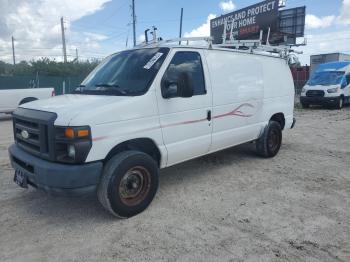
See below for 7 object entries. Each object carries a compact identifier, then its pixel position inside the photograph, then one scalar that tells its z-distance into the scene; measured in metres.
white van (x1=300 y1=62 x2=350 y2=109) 16.75
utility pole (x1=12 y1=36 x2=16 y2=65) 61.53
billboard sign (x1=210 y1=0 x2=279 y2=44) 29.36
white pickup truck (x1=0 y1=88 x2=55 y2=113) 13.38
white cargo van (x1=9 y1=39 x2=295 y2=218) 3.44
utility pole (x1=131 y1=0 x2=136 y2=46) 36.97
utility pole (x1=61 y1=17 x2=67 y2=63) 43.96
